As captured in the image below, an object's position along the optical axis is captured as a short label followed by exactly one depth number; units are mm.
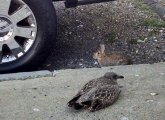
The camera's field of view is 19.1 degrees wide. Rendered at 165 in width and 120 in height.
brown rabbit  5590
